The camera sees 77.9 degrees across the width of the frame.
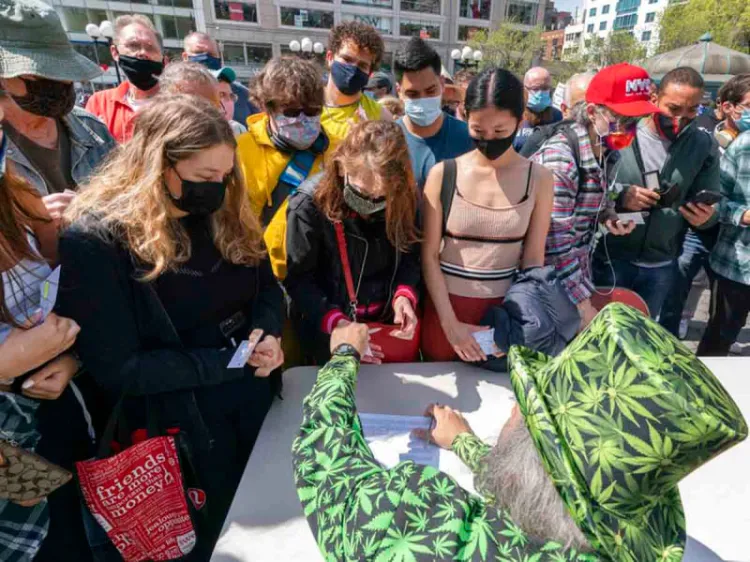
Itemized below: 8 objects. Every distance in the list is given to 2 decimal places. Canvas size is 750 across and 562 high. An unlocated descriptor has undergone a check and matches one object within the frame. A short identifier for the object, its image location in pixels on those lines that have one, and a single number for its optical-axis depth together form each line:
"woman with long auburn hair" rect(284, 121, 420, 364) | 1.75
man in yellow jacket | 2.13
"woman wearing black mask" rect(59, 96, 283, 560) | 1.30
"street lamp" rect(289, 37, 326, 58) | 18.77
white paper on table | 1.43
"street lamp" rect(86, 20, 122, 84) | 11.74
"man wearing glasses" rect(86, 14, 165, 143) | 2.80
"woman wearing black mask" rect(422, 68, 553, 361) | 1.88
